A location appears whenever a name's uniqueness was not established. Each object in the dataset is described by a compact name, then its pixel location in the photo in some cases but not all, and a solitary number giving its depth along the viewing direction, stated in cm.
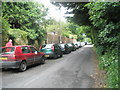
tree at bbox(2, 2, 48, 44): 1159
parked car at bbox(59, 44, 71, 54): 1462
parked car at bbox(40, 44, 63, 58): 1006
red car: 582
